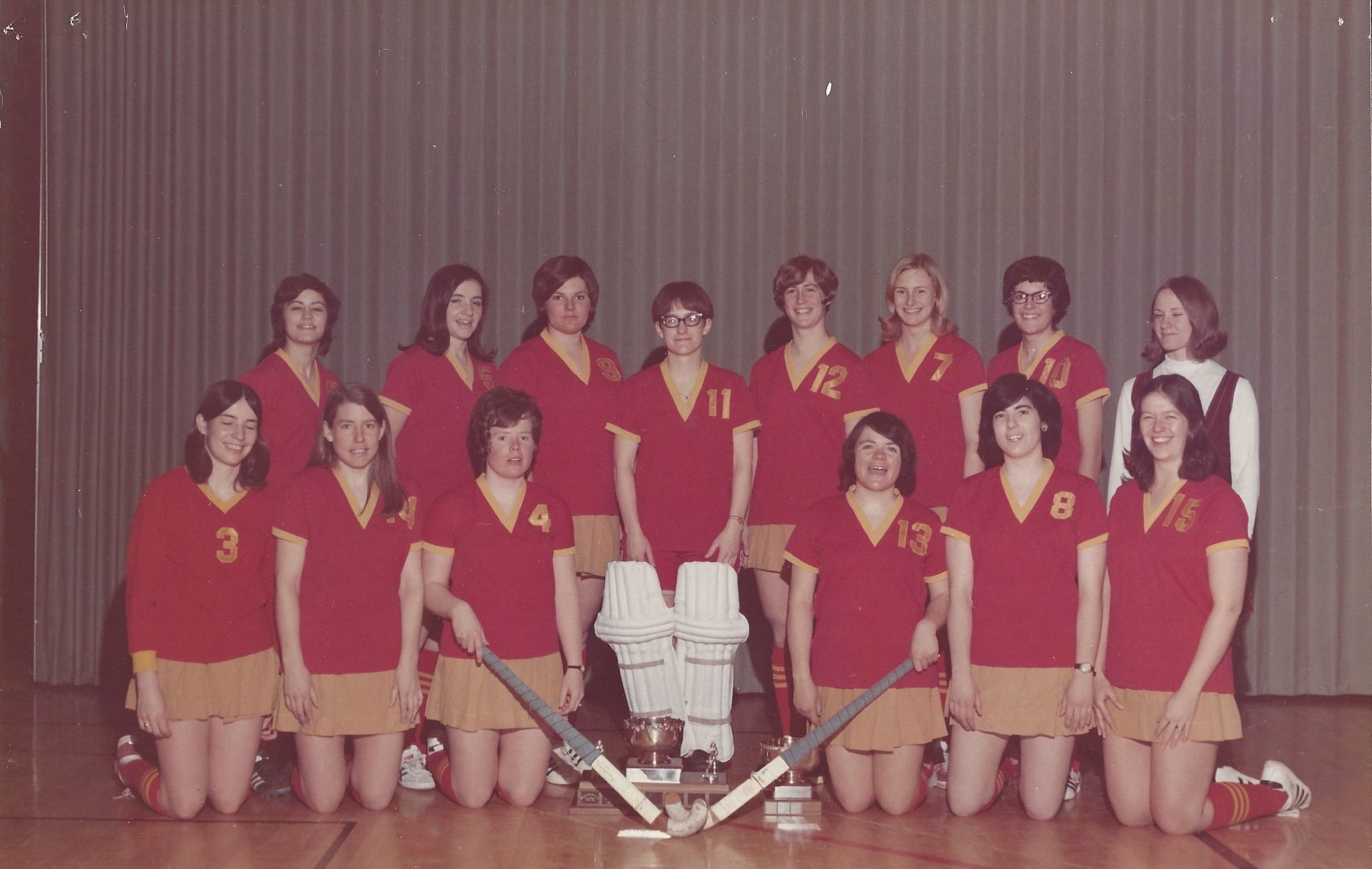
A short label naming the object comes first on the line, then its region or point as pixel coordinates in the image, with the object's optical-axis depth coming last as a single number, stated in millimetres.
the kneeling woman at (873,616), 3266
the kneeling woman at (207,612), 3219
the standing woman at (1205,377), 3496
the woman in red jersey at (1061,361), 3695
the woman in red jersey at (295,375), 3754
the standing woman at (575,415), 3793
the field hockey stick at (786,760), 3031
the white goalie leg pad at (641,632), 3375
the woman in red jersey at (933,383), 3740
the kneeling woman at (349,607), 3230
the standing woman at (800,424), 3654
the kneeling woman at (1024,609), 3176
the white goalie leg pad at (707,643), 3355
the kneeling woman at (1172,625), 3047
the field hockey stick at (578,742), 3029
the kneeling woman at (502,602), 3287
